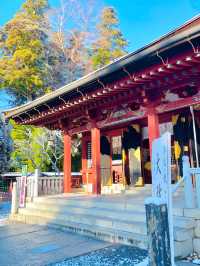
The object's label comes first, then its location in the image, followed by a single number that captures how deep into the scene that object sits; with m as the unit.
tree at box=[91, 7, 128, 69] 25.19
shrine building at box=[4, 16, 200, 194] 5.38
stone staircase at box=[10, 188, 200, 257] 4.52
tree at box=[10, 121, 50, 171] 17.75
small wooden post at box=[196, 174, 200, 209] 4.66
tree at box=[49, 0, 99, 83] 25.88
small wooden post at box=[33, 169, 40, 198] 9.38
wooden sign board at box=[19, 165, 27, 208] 9.26
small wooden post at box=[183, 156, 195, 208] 4.76
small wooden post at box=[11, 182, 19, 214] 9.10
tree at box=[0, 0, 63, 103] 22.45
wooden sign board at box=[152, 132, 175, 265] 2.48
